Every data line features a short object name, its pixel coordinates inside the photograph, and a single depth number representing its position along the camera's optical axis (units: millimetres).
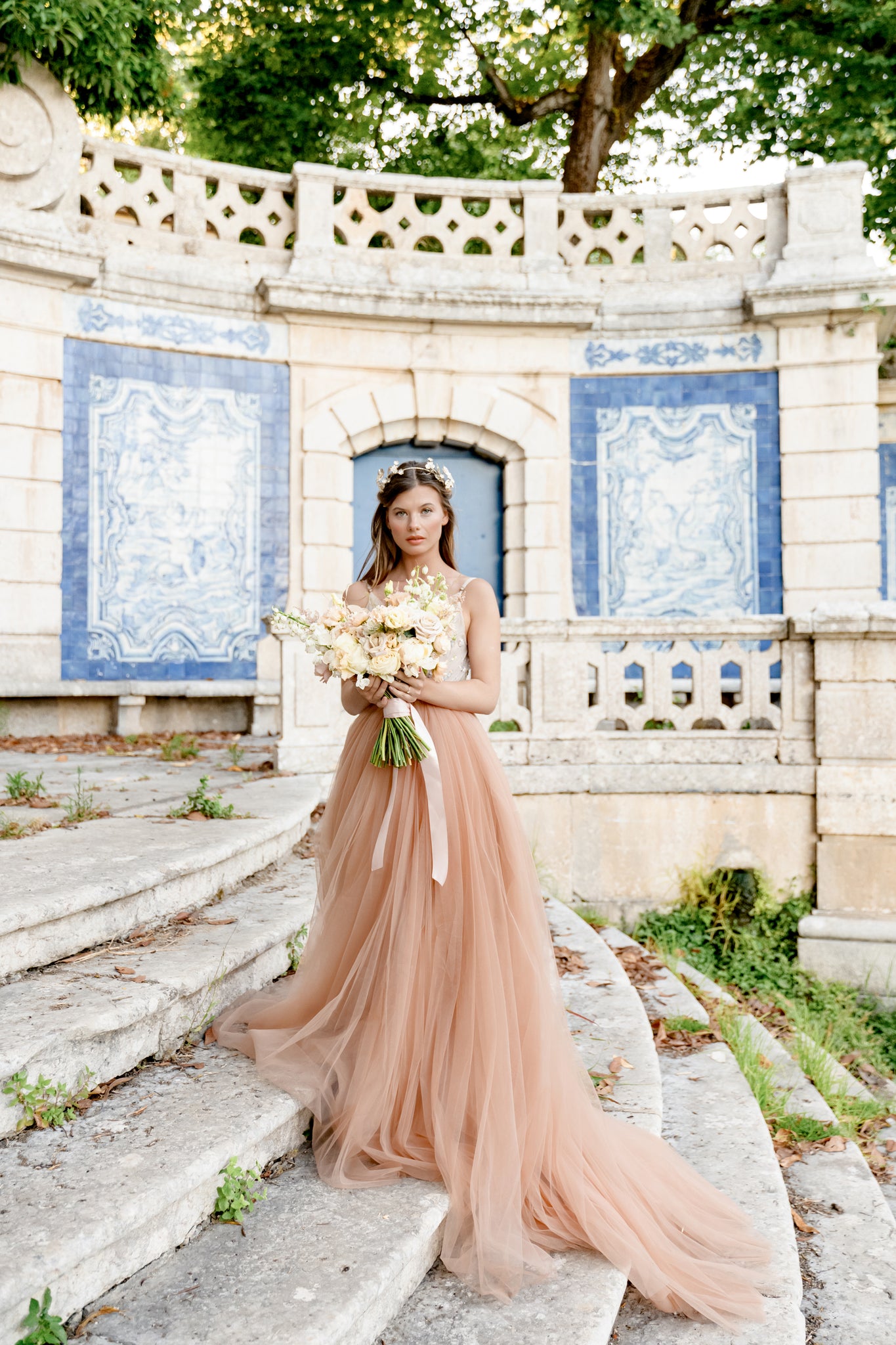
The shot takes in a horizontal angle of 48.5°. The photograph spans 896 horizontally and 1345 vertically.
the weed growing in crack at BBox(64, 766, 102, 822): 4757
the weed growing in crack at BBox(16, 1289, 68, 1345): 1847
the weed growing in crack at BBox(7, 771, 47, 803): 5312
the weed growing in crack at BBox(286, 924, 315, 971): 3883
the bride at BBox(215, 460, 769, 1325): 2477
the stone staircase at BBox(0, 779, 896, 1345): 2033
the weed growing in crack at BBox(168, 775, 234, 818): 4945
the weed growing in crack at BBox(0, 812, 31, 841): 4279
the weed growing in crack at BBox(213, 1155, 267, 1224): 2387
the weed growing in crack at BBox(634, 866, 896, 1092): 6188
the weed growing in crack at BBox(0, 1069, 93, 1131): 2400
